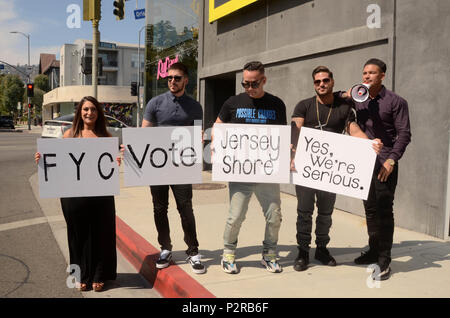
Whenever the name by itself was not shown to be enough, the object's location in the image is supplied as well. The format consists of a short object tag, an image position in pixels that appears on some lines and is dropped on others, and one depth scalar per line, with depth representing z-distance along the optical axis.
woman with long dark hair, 3.88
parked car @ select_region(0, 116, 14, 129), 46.91
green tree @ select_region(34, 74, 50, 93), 76.81
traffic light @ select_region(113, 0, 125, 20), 12.14
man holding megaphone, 3.95
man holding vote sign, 4.18
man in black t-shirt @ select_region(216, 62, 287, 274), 4.02
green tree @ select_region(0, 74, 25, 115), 68.88
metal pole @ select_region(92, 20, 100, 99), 10.08
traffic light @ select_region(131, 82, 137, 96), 30.33
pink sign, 13.36
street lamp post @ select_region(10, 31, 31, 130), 47.80
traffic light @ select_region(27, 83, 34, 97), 41.44
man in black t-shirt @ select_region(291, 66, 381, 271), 4.07
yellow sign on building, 9.32
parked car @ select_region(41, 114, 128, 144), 14.73
